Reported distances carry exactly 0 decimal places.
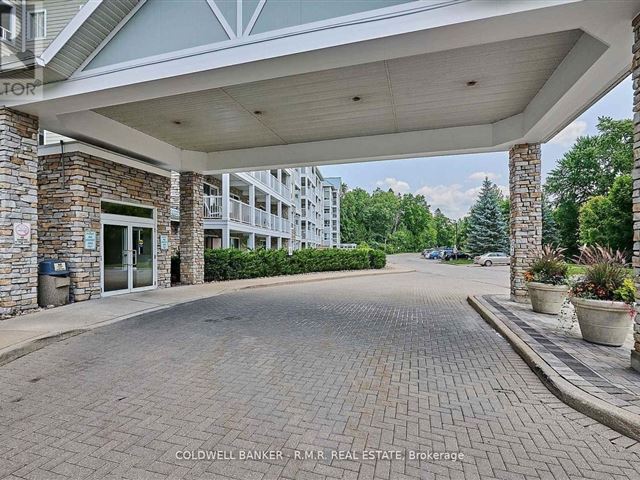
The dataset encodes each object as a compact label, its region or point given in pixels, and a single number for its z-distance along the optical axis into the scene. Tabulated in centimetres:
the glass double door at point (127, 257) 998
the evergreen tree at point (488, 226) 3591
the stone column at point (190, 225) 1298
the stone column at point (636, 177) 417
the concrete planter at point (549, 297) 744
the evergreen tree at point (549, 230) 3316
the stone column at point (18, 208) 707
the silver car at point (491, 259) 3262
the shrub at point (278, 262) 1477
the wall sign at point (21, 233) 721
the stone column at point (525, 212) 931
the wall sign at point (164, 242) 1195
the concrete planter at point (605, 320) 503
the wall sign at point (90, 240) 904
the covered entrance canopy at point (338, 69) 479
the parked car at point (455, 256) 4384
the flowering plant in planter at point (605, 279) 509
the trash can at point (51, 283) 817
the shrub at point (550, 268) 765
